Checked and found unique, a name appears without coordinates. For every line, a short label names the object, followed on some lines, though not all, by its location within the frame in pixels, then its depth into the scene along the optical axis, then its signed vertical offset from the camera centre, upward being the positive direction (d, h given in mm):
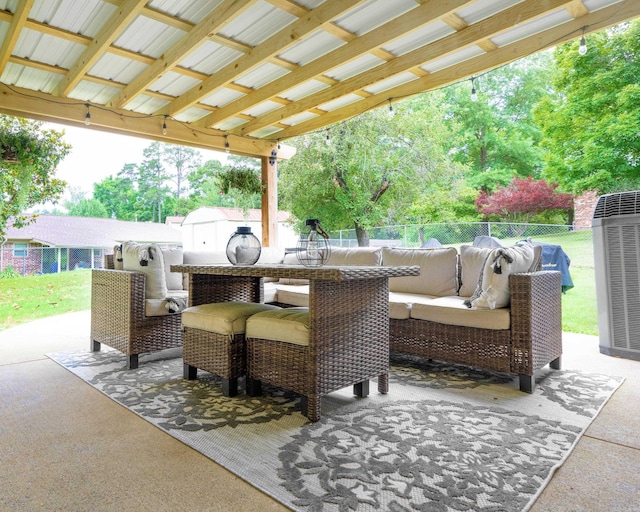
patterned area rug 1436 -748
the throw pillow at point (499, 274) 2582 -29
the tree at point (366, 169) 8148 +2087
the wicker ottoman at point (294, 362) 2051 -468
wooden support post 5738 +985
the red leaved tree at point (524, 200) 8102 +1406
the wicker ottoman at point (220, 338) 2406 -385
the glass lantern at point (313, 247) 2543 +164
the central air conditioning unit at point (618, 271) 3209 -36
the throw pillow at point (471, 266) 3283 +30
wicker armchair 3082 -342
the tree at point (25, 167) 3907 +1213
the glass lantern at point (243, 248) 2844 +186
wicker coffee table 2037 -263
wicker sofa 2498 -297
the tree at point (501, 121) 10953 +4215
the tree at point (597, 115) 5887 +2362
